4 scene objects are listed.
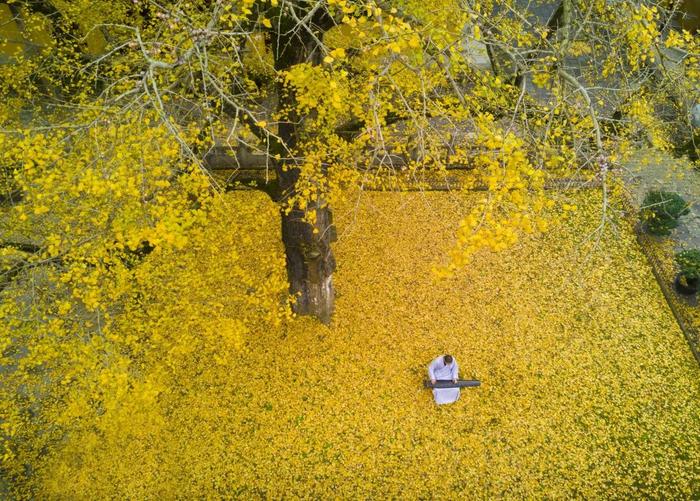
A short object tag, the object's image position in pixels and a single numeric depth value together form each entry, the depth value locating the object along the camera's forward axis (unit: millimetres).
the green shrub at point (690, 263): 9234
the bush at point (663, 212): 10103
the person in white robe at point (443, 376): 7840
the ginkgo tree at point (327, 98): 4789
